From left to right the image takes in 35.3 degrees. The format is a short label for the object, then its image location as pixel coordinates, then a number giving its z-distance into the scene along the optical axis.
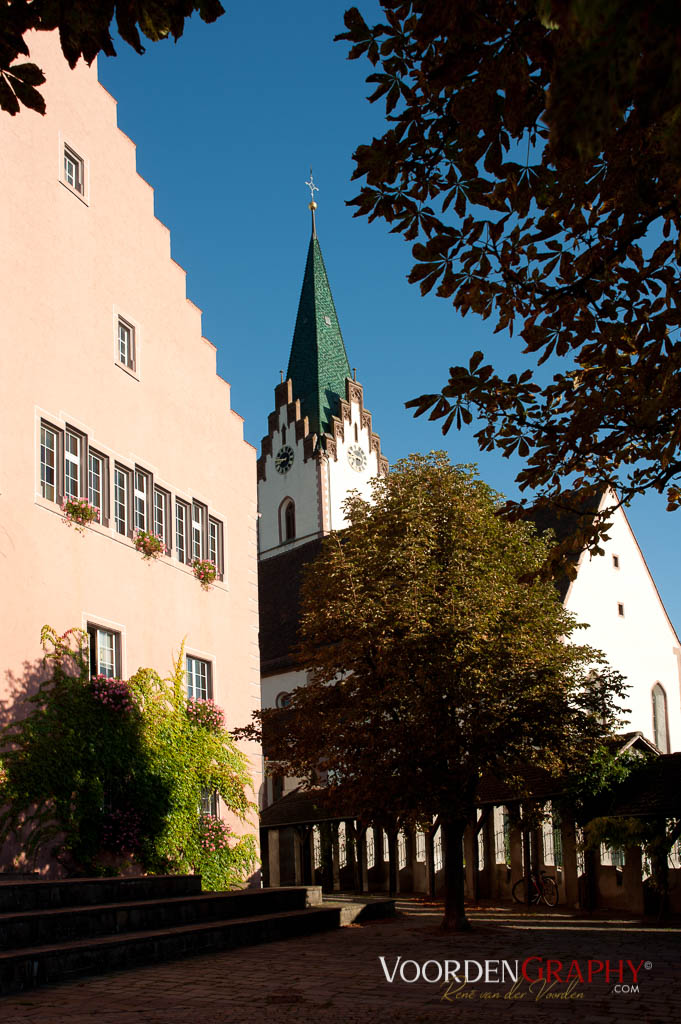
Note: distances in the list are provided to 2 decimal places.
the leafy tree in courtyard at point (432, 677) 18.50
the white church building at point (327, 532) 39.00
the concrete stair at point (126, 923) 10.39
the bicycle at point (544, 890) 26.05
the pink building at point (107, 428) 17.16
